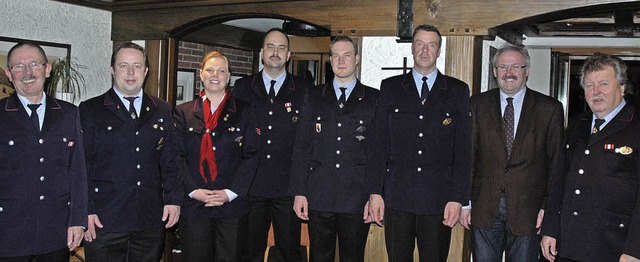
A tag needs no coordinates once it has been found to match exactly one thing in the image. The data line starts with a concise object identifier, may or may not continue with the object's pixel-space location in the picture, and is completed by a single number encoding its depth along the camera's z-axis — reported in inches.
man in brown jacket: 140.2
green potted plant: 211.0
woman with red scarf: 150.4
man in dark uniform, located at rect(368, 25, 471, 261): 141.6
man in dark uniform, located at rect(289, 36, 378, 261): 148.9
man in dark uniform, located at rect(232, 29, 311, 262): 163.2
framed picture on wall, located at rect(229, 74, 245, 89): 343.2
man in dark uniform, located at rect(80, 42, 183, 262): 136.0
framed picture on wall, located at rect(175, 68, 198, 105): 308.3
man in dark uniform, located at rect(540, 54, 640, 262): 117.3
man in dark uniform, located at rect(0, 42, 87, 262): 121.0
